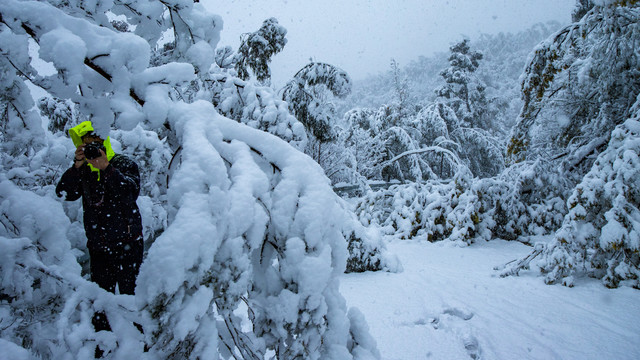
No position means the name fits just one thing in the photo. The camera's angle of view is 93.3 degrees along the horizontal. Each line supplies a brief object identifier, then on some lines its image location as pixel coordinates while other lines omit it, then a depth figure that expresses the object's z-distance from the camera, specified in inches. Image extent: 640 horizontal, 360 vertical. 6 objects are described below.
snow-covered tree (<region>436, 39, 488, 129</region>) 868.6
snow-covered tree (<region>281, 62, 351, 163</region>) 283.1
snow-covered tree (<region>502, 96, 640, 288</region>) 142.1
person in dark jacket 78.5
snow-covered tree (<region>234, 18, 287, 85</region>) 306.2
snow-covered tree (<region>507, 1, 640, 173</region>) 179.2
